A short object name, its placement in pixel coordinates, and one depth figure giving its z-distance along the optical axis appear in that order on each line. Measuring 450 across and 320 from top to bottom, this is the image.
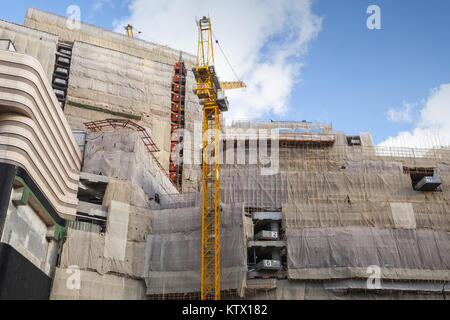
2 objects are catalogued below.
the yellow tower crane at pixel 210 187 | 54.62
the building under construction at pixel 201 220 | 44.41
